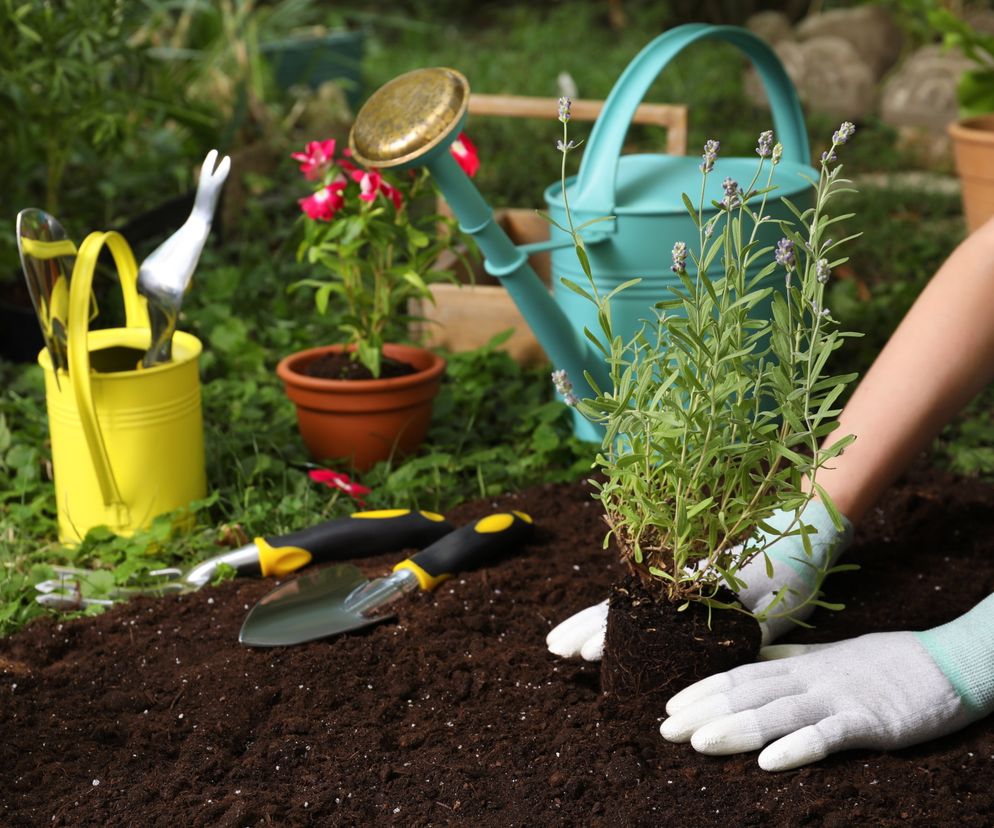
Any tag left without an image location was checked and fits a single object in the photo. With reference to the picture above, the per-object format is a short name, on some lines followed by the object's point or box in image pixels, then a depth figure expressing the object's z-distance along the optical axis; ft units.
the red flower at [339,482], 6.39
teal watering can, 5.89
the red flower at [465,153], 6.68
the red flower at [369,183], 6.40
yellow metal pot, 5.77
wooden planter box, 8.01
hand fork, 5.56
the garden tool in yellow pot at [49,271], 5.49
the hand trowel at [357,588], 4.98
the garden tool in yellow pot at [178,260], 5.65
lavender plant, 3.79
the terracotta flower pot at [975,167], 9.00
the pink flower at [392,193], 6.50
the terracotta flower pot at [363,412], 6.63
